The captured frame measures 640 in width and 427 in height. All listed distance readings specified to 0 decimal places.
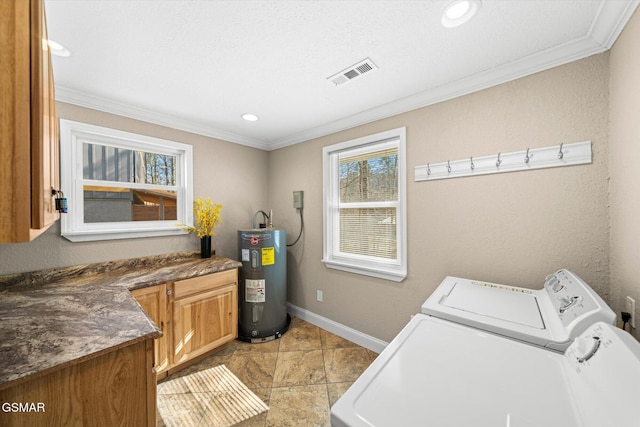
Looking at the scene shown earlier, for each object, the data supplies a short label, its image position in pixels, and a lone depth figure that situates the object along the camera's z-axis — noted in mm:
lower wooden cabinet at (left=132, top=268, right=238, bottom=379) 1881
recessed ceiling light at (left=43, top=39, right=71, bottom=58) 1379
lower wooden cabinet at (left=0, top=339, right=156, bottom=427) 828
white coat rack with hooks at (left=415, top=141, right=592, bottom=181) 1410
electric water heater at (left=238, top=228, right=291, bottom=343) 2525
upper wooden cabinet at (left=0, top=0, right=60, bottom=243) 605
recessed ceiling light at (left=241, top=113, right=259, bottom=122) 2404
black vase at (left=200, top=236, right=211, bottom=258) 2580
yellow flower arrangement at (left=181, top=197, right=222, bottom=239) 2551
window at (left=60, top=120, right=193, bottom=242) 1981
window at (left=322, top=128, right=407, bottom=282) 2209
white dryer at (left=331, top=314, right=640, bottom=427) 626
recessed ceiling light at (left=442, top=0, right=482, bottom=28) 1121
